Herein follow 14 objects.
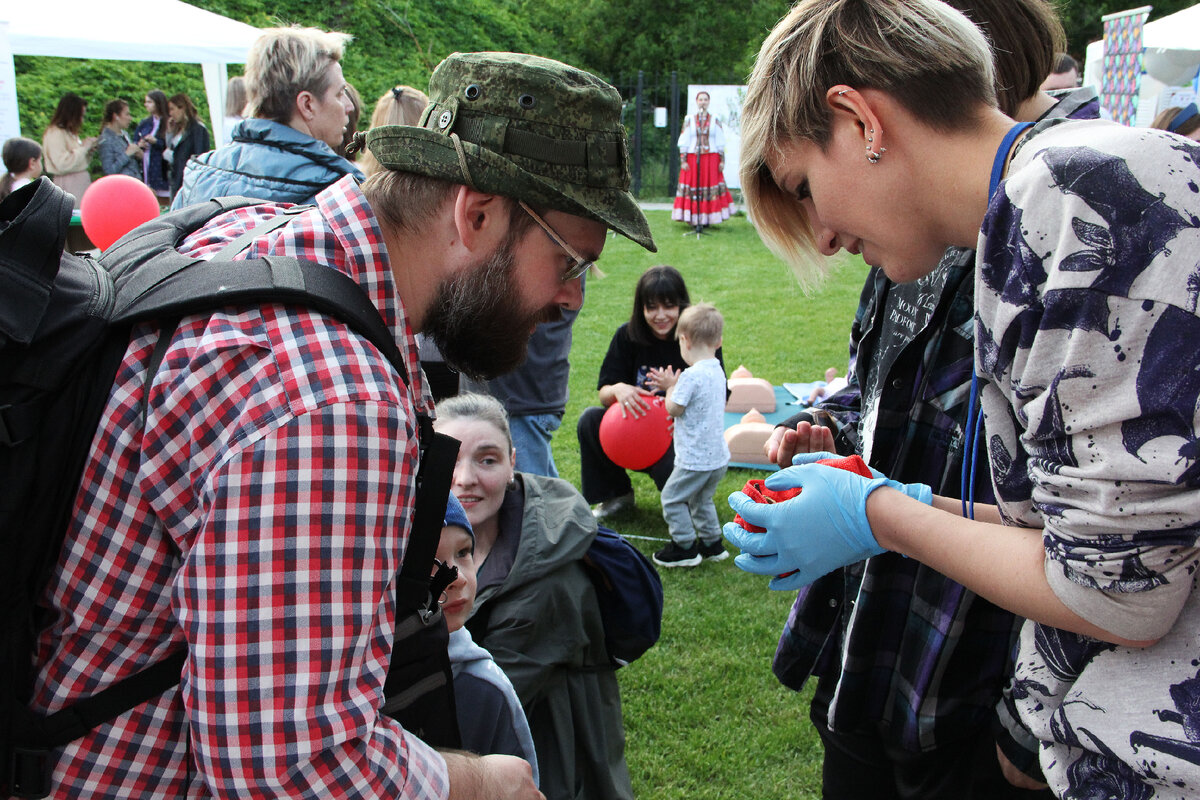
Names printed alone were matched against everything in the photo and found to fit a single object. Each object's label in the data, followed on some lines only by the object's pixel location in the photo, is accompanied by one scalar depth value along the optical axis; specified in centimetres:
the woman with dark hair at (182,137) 1149
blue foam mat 609
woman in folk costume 1642
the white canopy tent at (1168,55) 961
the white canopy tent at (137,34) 870
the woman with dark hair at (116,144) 1262
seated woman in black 526
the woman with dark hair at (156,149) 1233
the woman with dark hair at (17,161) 718
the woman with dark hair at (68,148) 1033
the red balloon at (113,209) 517
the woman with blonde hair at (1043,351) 106
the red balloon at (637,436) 514
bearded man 110
